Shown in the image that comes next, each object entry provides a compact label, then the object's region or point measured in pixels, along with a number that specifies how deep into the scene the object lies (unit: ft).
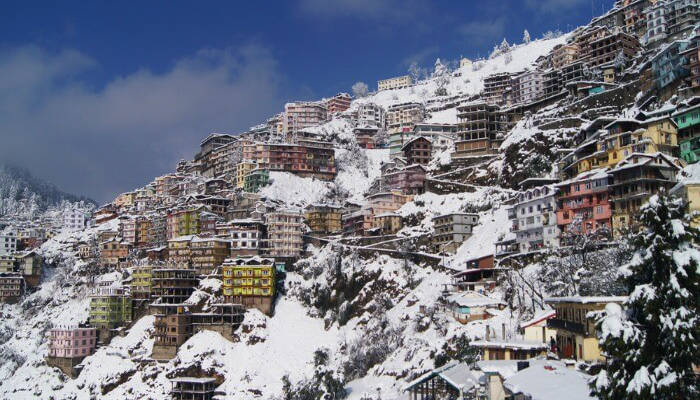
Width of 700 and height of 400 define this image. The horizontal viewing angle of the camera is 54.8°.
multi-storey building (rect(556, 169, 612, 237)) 264.72
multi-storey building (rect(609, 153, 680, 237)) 249.34
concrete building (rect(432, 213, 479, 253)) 345.31
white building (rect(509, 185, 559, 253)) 285.84
